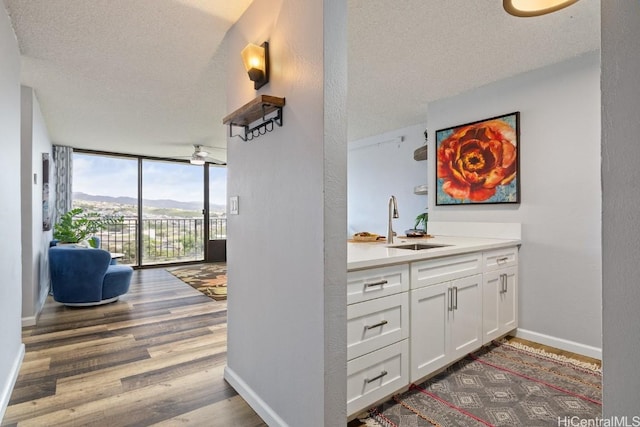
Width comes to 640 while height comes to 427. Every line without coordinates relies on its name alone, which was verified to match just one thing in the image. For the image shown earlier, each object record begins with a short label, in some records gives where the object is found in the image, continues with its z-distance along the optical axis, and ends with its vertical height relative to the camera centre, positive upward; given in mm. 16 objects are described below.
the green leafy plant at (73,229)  4371 -202
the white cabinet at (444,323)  1865 -691
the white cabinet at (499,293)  2410 -624
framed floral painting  2794 +486
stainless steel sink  2493 -250
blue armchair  3666 -687
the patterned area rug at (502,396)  1685 -1062
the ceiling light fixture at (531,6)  1382 +914
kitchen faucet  2422 +10
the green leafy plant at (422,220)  3910 -71
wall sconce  1656 +788
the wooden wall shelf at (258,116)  1524 +523
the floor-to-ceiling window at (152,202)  6164 +260
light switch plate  2002 +54
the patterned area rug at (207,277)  4434 -1054
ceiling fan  5680 +1046
